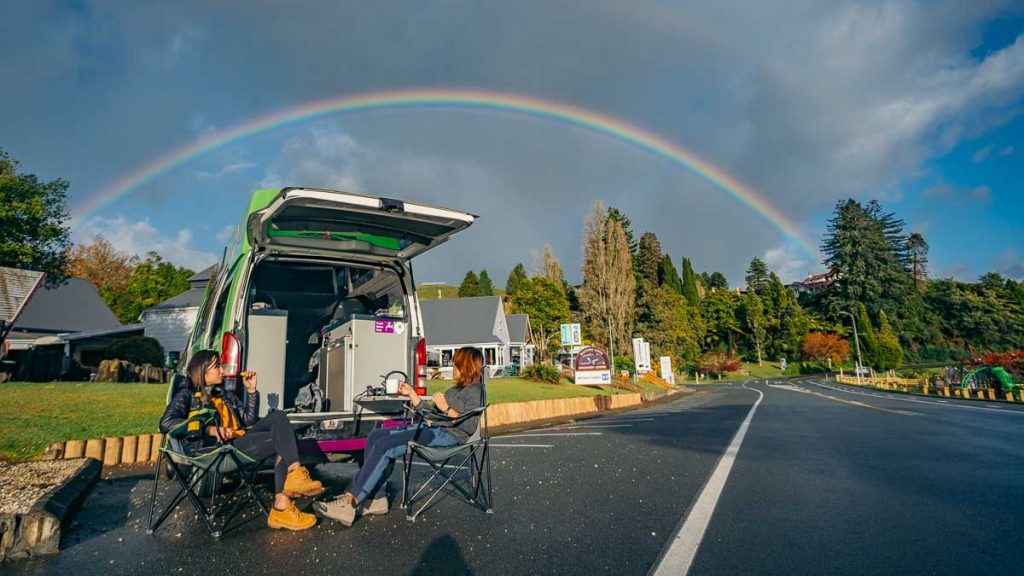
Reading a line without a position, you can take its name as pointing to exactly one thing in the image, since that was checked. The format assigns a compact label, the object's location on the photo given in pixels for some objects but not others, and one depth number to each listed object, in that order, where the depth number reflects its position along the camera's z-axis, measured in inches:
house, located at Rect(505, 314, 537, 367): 1627.7
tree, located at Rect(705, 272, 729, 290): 4650.6
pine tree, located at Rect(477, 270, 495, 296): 3450.1
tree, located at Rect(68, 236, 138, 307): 1726.1
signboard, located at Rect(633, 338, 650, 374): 1261.1
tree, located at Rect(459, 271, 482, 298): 3191.4
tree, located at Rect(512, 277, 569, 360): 1941.4
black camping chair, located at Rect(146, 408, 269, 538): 134.0
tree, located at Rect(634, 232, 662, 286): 2615.7
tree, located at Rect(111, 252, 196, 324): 1724.9
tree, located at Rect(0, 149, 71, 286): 914.7
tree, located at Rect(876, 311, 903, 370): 2209.6
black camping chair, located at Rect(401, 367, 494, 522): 148.6
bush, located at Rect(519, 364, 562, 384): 903.1
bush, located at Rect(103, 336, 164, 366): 783.7
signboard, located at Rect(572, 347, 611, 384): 907.4
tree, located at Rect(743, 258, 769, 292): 3708.2
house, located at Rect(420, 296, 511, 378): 1430.9
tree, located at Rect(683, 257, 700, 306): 2753.4
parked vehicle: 168.4
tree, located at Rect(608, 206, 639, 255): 2423.5
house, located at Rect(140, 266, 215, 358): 1151.0
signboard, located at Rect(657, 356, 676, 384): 1546.5
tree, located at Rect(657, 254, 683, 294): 2731.3
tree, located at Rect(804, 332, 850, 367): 2475.4
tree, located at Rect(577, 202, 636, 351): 1587.1
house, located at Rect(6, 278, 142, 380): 969.5
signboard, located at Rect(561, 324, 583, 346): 1238.3
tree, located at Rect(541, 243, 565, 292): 2423.7
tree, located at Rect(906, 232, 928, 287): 3216.0
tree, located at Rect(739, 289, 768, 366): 2807.6
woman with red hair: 142.5
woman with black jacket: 138.4
